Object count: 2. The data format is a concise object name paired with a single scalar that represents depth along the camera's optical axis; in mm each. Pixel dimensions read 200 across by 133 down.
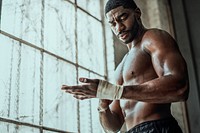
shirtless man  1304
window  1915
